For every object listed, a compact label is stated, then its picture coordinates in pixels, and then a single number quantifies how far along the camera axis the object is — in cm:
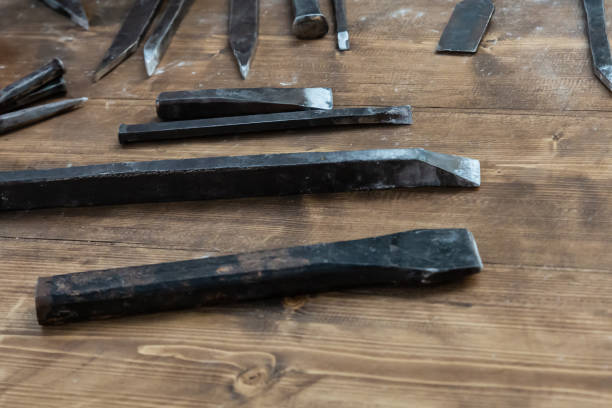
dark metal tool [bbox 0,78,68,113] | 81
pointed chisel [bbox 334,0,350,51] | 85
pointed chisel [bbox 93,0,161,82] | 85
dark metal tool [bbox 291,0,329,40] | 85
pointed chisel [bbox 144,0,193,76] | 84
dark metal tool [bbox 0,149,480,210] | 71
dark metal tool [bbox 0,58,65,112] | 81
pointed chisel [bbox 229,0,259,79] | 84
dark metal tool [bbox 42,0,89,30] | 90
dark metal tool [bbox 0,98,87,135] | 79
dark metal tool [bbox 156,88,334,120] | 78
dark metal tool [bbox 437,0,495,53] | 83
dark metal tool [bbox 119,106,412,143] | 76
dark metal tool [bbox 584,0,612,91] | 79
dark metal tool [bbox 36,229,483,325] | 65
